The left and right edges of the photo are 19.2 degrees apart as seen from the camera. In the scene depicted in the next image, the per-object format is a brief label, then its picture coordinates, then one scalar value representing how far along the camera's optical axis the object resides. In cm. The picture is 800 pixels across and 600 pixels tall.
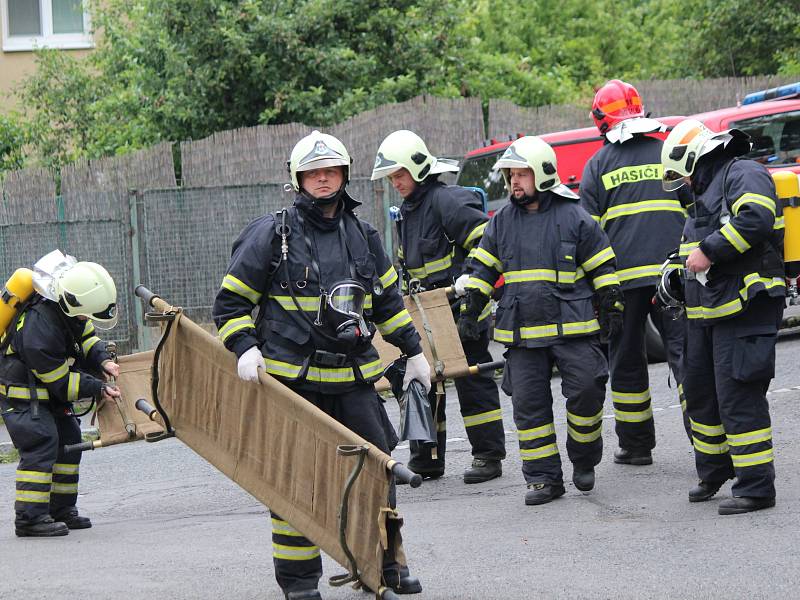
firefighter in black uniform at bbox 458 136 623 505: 1294
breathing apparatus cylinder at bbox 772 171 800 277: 1175
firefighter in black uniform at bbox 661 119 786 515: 1148
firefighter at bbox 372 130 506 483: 1461
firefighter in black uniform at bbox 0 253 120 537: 1328
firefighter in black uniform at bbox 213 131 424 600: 999
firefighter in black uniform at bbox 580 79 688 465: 1404
